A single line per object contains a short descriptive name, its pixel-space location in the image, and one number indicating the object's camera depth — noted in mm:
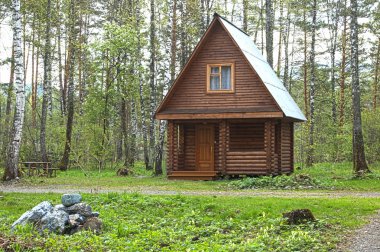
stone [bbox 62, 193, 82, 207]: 10461
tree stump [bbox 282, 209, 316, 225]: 9609
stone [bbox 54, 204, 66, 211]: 10269
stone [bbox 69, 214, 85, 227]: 9875
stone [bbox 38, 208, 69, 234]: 9505
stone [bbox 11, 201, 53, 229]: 9562
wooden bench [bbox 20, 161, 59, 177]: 22973
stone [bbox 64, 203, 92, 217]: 10266
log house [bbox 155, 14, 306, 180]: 21172
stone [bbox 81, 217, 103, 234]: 9594
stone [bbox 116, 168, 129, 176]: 24672
